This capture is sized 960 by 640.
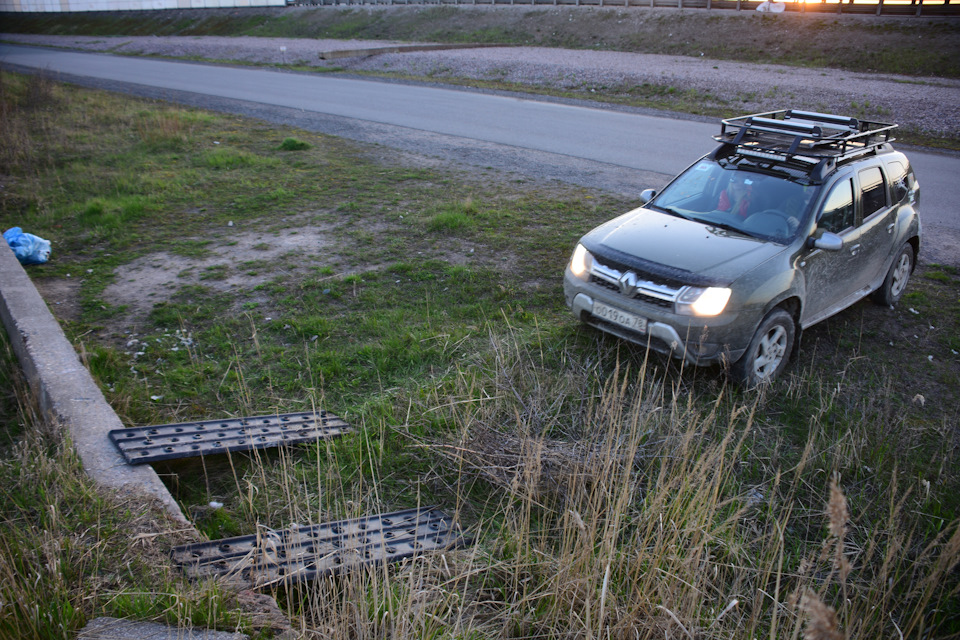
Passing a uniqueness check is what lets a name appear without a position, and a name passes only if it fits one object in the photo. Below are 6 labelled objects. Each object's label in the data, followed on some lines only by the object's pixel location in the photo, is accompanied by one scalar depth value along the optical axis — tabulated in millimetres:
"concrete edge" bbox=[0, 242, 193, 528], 3625
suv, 4742
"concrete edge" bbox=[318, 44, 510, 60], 27942
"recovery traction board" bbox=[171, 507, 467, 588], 3006
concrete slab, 2486
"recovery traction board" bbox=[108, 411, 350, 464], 3895
